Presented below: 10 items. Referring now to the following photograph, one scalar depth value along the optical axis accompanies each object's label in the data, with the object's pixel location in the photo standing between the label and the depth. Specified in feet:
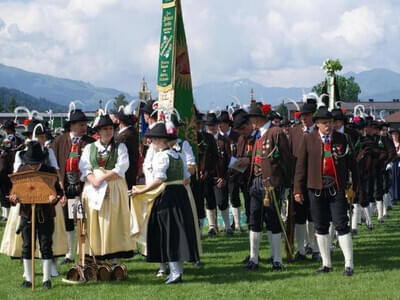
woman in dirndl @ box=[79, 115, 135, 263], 27.53
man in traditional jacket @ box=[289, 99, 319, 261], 31.60
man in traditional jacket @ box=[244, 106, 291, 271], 28.86
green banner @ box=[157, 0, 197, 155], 32.32
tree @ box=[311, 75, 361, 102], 390.34
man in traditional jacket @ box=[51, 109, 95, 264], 30.01
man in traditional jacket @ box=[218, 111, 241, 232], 42.04
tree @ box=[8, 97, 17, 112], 304.58
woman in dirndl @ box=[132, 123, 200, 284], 26.53
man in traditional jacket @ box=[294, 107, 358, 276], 27.43
